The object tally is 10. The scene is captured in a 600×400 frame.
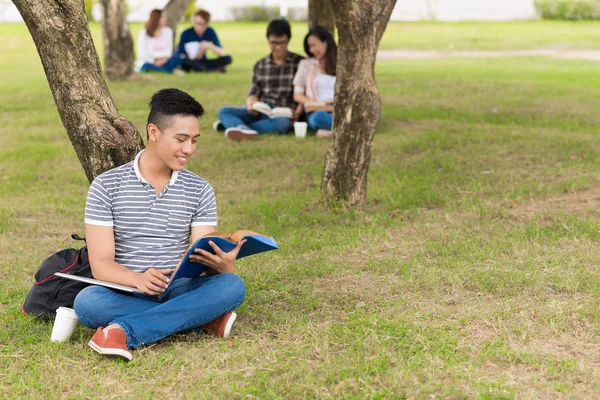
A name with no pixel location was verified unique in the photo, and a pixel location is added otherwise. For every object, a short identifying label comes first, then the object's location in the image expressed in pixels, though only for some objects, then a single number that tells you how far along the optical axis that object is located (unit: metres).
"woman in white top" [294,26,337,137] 8.89
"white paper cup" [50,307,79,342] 3.84
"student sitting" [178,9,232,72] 15.88
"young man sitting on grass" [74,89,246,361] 3.76
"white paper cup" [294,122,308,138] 8.95
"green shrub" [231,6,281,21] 36.94
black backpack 4.01
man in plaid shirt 8.94
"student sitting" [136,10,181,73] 15.40
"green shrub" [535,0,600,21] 34.38
